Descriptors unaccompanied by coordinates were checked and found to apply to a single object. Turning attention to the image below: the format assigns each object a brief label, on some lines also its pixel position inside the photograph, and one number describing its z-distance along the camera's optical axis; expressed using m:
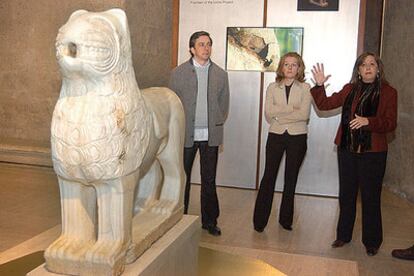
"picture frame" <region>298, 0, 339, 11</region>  5.35
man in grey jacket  3.91
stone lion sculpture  1.82
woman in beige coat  4.06
